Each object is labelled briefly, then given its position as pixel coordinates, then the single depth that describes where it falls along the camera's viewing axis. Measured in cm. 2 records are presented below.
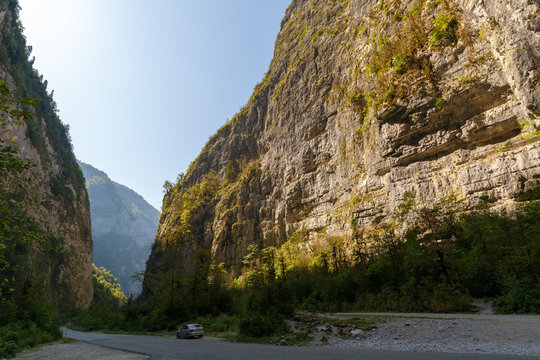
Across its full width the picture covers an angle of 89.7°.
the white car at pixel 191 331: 1592
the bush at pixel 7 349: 1153
